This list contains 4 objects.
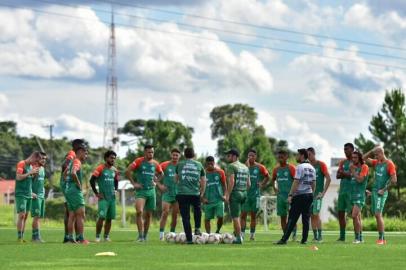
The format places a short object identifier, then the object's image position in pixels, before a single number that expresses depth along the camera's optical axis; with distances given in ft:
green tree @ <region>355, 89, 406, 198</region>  195.92
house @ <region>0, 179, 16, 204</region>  461.29
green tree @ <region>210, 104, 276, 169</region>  456.04
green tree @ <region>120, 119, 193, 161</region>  256.11
